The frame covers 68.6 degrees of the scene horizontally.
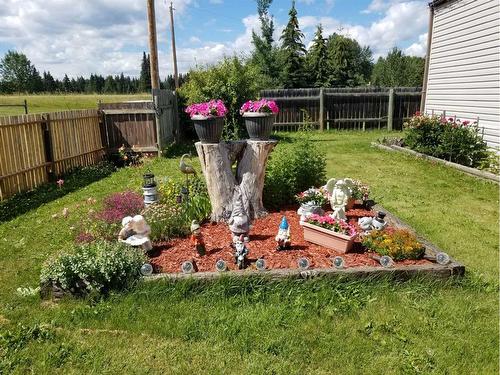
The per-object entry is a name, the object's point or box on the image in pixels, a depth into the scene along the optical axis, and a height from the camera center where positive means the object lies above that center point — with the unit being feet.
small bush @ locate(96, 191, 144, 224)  15.79 -4.36
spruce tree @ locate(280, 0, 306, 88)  102.22 +14.41
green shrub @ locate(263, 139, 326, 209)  18.78 -3.47
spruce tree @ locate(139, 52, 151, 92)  255.91 +22.92
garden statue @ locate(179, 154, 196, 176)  17.31 -2.76
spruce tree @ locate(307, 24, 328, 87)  105.60 +12.69
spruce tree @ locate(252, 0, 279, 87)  104.27 +14.69
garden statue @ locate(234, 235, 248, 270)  12.08 -4.73
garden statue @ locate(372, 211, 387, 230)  14.37 -4.50
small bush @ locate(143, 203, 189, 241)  14.98 -4.59
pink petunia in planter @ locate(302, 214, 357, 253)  13.44 -4.64
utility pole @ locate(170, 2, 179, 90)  90.22 +17.40
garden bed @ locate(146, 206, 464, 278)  11.73 -5.19
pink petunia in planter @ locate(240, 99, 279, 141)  16.48 -0.44
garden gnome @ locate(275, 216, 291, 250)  13.34 -4.62
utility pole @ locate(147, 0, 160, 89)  36.02 +6.23
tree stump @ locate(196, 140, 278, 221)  16.31 -2.80
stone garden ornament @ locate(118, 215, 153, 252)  13.52 -4.48
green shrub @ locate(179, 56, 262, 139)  42.34 +2.64
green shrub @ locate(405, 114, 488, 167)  29.50 -2.93
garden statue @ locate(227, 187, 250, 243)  13.52 -4.18
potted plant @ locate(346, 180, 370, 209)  18.41 -4.40
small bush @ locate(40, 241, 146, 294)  11.30 -4.90
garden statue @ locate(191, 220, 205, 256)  13.11 -4.66
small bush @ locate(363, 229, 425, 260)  12.60 -4.79
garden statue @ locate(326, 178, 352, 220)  16.67 -3.95
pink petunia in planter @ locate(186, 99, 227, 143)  15.81 -0.47
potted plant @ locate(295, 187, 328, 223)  16.80 -4.29
